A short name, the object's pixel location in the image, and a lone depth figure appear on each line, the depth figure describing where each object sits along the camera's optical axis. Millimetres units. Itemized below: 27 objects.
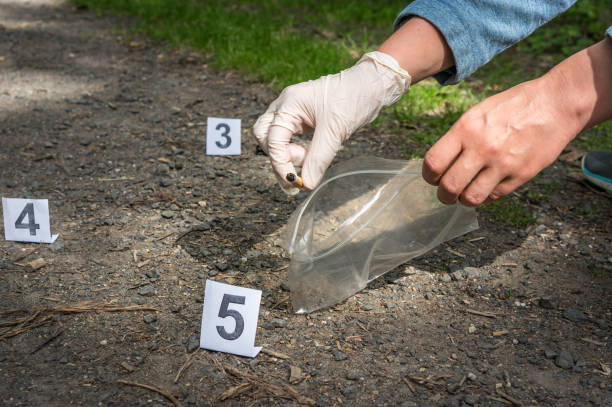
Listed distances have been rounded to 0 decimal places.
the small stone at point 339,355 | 832
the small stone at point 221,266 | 943
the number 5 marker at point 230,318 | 829
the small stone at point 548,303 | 902
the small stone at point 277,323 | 874
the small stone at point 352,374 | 813
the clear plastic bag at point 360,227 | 908
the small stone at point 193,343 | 836
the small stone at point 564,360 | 827
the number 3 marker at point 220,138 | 1177
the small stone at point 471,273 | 948
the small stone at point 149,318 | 867
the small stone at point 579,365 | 824
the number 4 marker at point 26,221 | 964
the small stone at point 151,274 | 929
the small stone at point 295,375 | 810
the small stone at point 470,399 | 786
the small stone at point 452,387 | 799
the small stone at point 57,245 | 965
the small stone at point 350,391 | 795
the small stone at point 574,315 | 886
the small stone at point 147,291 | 904
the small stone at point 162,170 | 1132
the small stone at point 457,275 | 944
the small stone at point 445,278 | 942
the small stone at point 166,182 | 1101
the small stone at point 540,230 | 1024
